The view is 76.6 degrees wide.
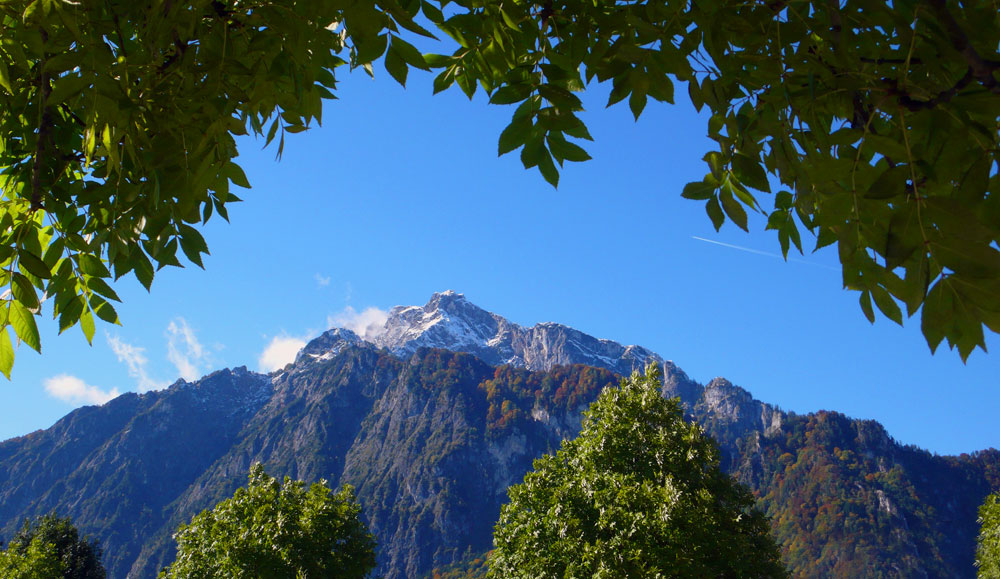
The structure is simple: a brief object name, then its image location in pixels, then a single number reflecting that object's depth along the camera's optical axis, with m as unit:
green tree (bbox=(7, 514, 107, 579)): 30.80
